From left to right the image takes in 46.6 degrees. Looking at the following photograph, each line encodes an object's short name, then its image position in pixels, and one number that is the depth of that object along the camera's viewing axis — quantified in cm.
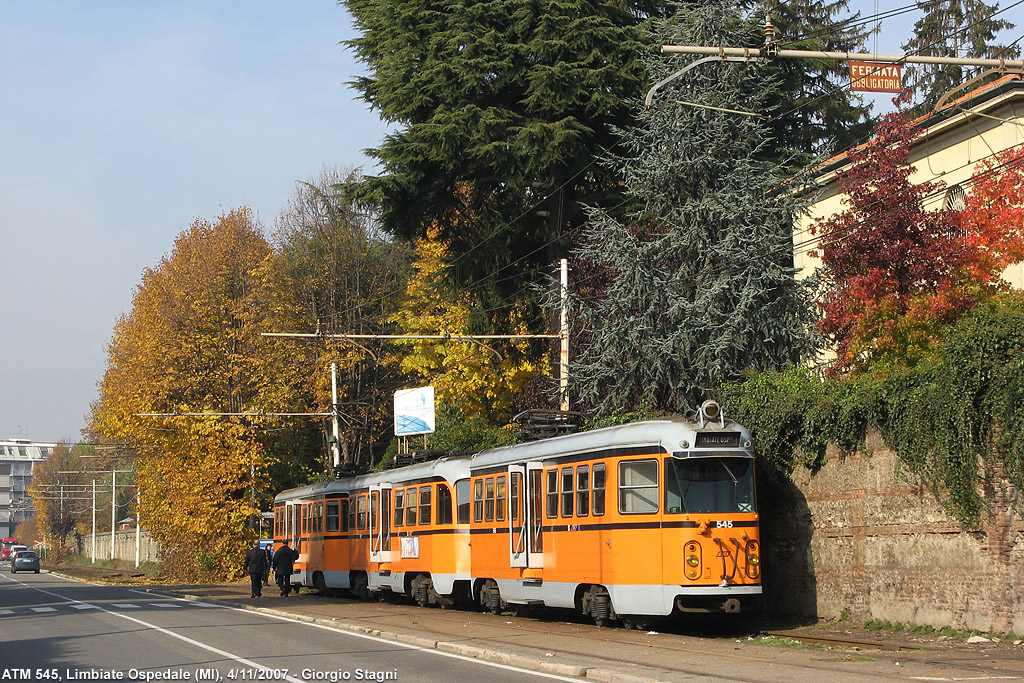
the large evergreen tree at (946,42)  4512
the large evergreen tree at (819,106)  4250
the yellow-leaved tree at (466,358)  3712
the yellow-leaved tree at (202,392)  4525
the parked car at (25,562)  7925
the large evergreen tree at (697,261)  2730
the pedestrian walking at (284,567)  3450
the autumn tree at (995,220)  2109
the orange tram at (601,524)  1789
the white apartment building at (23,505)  18370
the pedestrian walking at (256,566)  3325
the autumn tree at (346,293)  5069
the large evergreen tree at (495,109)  3198
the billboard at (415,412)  4072
